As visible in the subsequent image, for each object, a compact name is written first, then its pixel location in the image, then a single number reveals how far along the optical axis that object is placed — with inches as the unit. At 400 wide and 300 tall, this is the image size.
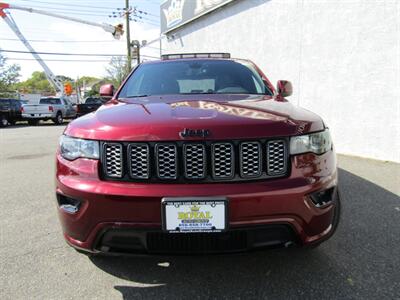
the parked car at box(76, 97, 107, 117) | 860.7
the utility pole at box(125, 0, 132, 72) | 1248.8
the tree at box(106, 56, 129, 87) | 2313.0
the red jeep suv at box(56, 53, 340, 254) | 82.0
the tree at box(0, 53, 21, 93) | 1549.0
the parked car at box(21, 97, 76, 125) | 833.5
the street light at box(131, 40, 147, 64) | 1147.3
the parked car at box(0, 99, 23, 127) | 783.8
